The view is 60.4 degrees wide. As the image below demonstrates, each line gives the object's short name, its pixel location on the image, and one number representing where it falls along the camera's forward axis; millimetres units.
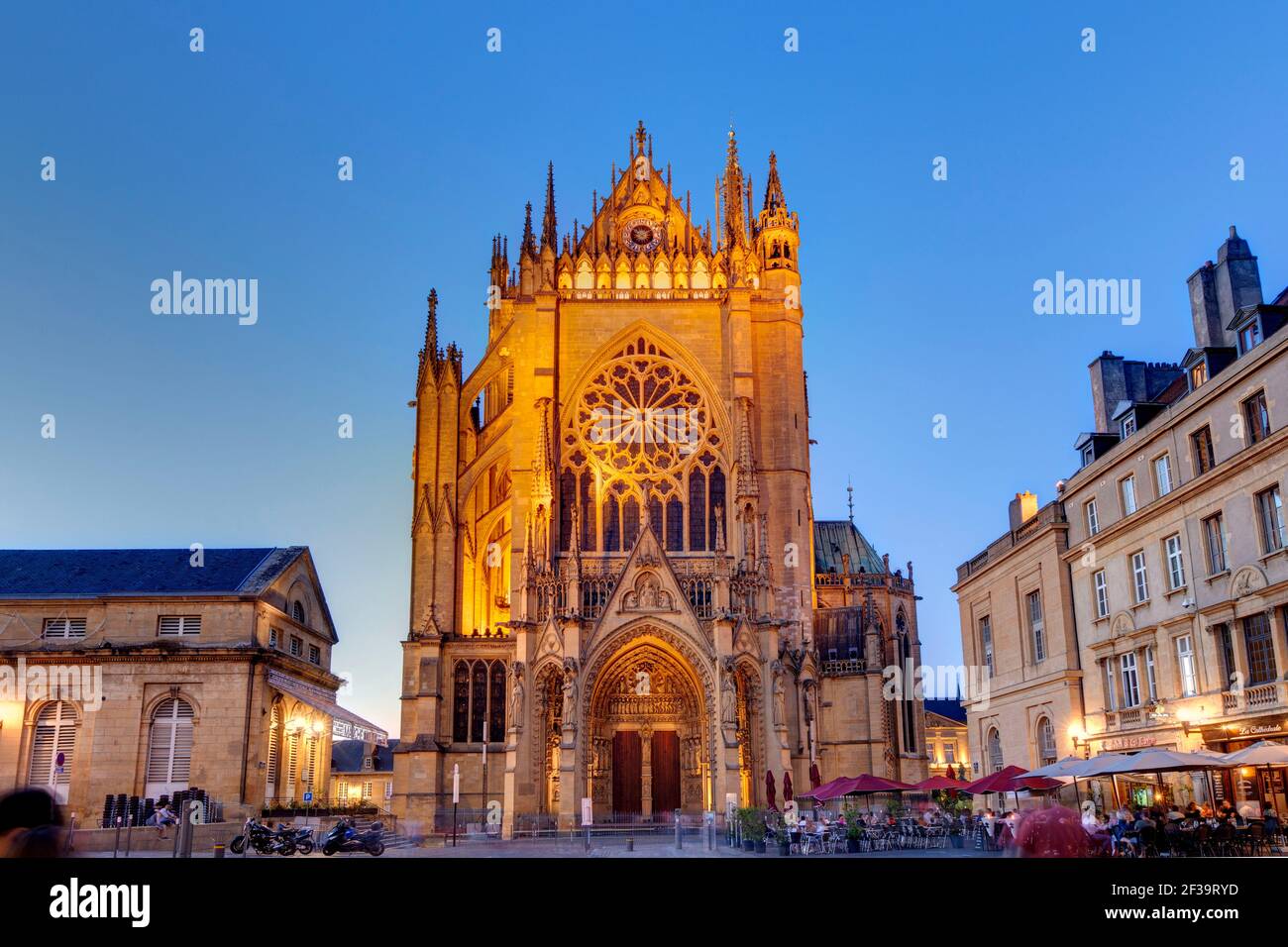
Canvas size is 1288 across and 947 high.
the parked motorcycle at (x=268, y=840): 29625
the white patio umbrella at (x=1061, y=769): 27545
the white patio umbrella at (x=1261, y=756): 22375
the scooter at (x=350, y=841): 29141
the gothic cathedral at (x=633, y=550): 42000
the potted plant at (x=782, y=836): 28895
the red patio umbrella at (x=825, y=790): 33469
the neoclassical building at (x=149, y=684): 40156
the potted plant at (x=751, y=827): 30641
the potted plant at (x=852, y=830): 29750
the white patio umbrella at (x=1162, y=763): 23344
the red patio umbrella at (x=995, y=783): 28531
